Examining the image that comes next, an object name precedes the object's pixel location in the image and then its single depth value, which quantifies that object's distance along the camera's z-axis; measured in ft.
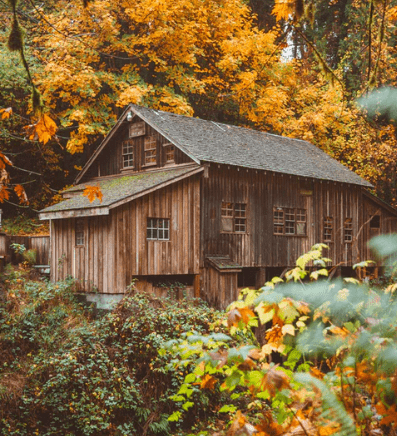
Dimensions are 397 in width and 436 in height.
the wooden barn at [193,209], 52.42
